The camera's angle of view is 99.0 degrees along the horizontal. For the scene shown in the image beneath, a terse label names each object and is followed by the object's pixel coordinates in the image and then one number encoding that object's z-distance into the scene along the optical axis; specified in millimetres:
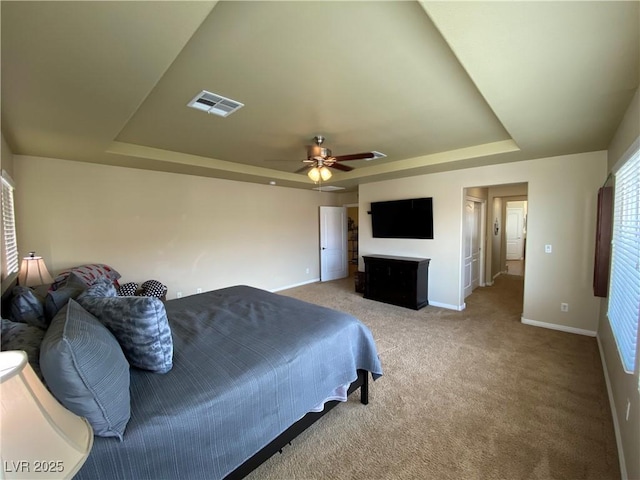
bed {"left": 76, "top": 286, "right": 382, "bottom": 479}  1120
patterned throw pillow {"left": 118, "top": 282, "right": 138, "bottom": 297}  3662
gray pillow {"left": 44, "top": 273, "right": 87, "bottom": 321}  1667
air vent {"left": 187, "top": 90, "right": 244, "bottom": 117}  2216
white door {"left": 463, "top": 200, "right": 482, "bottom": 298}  5109
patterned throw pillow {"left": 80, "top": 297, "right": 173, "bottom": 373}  1405
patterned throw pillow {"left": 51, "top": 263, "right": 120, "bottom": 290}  3229
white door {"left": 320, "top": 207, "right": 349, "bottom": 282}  6973
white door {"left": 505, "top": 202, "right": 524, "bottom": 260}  9938
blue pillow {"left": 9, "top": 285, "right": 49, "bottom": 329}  1544
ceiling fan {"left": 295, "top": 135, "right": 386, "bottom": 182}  3090
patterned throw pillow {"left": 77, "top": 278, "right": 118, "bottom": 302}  1688
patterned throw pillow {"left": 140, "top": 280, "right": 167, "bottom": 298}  3848
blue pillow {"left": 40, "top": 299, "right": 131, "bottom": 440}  950
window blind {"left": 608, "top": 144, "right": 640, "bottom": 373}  1604
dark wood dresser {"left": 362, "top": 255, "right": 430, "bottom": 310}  4637
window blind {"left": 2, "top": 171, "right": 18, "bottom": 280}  2459
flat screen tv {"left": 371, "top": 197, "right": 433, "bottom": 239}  4824
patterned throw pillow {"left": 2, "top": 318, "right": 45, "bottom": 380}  1079
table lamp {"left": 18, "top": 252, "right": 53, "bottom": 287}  2531
